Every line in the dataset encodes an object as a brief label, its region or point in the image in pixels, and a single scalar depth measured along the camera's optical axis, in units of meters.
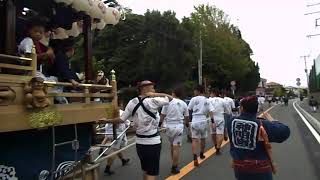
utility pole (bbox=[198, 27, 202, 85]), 24.42
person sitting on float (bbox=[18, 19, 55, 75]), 3.12
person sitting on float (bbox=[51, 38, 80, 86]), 3.42
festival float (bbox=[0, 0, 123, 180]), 2.64
